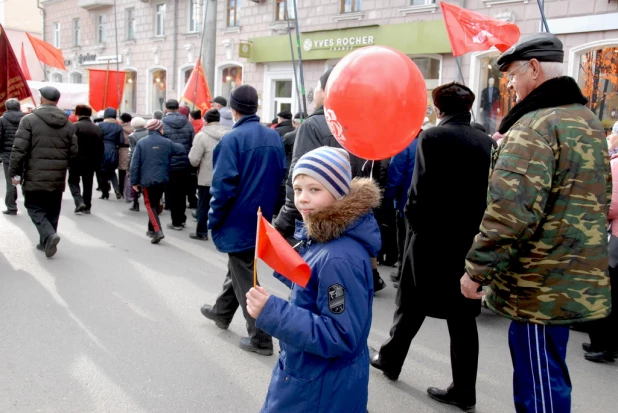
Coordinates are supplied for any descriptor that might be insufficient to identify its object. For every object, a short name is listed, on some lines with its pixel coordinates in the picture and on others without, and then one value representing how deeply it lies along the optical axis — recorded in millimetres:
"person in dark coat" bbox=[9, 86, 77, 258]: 6238
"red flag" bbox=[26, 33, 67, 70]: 16641
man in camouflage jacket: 2244
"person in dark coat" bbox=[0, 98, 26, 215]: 9023
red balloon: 3184
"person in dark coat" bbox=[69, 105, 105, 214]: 9078
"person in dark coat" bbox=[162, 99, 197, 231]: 8414
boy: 1883
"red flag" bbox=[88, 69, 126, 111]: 13922
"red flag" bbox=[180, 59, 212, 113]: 12023
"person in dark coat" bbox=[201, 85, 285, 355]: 3975
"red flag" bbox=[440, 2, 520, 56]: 7289
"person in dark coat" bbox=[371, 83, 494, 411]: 3221
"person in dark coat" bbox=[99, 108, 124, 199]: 10352
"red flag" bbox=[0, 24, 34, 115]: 7023
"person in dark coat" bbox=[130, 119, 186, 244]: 7625
